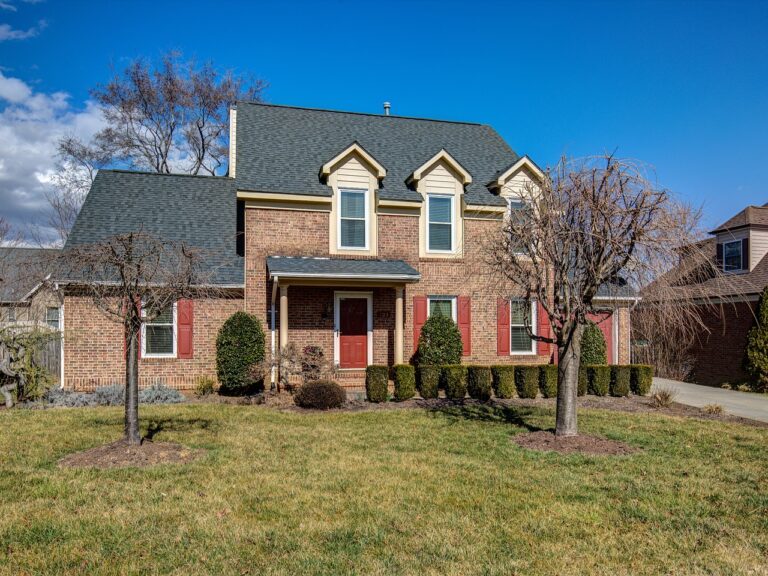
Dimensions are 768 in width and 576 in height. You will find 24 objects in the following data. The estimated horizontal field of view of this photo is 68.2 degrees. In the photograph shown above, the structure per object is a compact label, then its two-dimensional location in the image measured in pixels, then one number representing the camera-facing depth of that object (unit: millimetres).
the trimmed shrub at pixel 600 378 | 14977
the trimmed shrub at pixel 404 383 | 13727
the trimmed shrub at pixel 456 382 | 14172
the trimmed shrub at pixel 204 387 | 14578
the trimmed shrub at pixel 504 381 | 14250
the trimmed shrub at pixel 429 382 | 14188
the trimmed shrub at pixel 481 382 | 14125
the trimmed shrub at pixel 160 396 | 13398
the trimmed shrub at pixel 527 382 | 14406
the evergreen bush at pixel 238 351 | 14203
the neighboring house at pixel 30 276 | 8545
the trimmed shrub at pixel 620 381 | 15047
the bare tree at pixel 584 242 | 8492
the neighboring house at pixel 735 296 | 18797
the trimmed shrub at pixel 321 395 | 12492
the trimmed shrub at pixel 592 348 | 16156
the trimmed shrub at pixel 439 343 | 15328
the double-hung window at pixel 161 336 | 15070
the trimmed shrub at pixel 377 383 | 13430
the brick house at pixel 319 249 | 14945
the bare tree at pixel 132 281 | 7938
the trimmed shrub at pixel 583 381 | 14677
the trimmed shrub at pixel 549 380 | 14688
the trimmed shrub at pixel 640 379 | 15352
